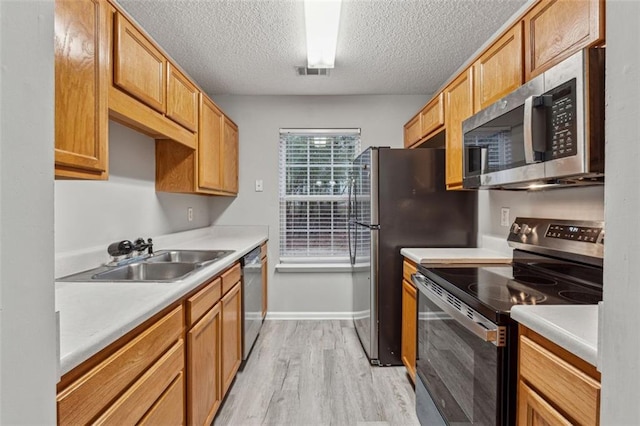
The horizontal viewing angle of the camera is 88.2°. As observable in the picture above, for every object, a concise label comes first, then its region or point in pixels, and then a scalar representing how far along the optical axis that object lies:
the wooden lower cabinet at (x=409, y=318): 2.07
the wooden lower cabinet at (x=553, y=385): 0.76
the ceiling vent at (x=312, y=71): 2.75
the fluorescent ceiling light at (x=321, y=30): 1.85
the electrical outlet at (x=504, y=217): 2.09
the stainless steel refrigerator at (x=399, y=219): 2.37
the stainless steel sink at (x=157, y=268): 1.53
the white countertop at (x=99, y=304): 0.76
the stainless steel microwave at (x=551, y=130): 1.05
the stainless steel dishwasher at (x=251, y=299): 2.30
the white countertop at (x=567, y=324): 0.75
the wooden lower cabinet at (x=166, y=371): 0.79
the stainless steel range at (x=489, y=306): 1.04
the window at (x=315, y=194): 3.49
